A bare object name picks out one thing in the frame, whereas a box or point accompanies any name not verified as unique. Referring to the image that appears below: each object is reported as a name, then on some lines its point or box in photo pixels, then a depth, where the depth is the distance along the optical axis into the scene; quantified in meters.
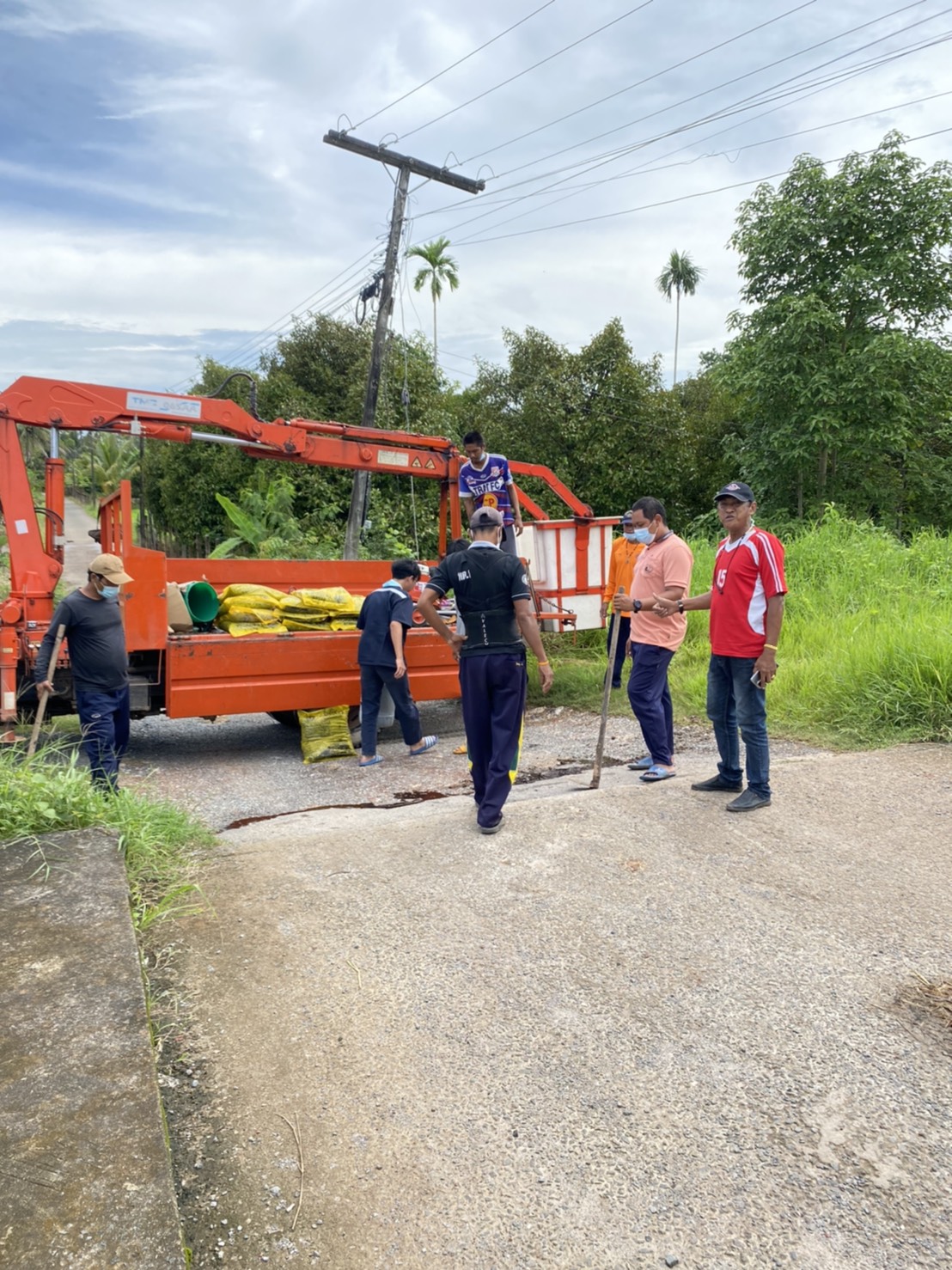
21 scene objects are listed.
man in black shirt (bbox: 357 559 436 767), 7.16
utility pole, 14.44
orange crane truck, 6.88
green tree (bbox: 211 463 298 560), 16.33
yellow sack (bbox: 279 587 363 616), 7.82
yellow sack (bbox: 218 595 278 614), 7.64
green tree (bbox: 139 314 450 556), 18.30
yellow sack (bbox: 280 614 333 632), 7.71
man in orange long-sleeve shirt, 8.30
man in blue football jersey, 8.00
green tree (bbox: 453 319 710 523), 19.00
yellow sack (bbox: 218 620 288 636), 7.41
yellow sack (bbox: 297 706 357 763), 7.44
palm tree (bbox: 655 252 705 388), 52.88
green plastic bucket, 7.56
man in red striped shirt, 4.55
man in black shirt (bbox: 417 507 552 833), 4.59
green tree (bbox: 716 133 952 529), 16.69
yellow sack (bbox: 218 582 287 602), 7.79
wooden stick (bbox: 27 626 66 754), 4.86
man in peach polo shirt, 5.45
